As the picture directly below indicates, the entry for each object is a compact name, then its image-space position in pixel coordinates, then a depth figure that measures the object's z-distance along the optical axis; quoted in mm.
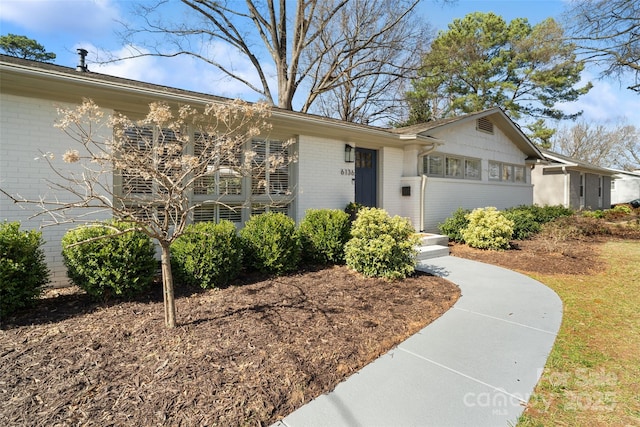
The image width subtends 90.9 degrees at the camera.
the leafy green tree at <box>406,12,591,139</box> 20344
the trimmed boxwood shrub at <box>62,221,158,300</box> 4004
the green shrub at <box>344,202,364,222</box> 8281
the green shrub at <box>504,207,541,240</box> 9953
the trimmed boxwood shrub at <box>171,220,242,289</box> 4688
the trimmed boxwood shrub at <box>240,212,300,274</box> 5434
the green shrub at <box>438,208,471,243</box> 9430
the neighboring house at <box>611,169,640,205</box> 33031
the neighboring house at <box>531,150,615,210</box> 17234
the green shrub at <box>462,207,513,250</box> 8438
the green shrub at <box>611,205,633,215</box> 18725
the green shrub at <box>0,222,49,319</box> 3561
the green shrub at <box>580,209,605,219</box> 16317
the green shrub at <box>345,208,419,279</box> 5592
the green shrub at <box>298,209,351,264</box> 6266
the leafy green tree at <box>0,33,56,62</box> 16688
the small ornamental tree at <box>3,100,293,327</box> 3170
